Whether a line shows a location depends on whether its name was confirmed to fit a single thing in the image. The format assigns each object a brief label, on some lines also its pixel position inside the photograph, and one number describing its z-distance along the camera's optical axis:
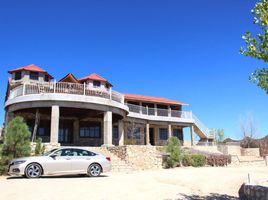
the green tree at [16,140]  11.46
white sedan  9.20
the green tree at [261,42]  5.91
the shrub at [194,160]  16.90
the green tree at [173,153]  16.10
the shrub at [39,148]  13.01
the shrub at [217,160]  18.89
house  15.78
